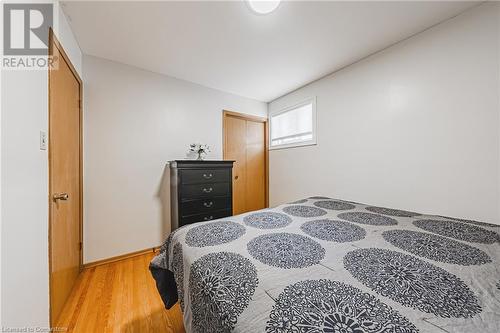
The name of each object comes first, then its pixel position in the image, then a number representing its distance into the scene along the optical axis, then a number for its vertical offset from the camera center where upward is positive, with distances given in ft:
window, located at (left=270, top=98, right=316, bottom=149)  9.40 +2.26
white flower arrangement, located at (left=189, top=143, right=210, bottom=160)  8.65 +0.83
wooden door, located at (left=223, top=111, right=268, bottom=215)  10.73 +0.57
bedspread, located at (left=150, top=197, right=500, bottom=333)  1.61 -1.29
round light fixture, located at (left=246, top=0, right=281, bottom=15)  4.38 +3.88
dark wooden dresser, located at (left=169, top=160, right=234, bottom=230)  7.30 -1.02
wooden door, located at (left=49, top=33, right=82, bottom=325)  4.20 -0.27
